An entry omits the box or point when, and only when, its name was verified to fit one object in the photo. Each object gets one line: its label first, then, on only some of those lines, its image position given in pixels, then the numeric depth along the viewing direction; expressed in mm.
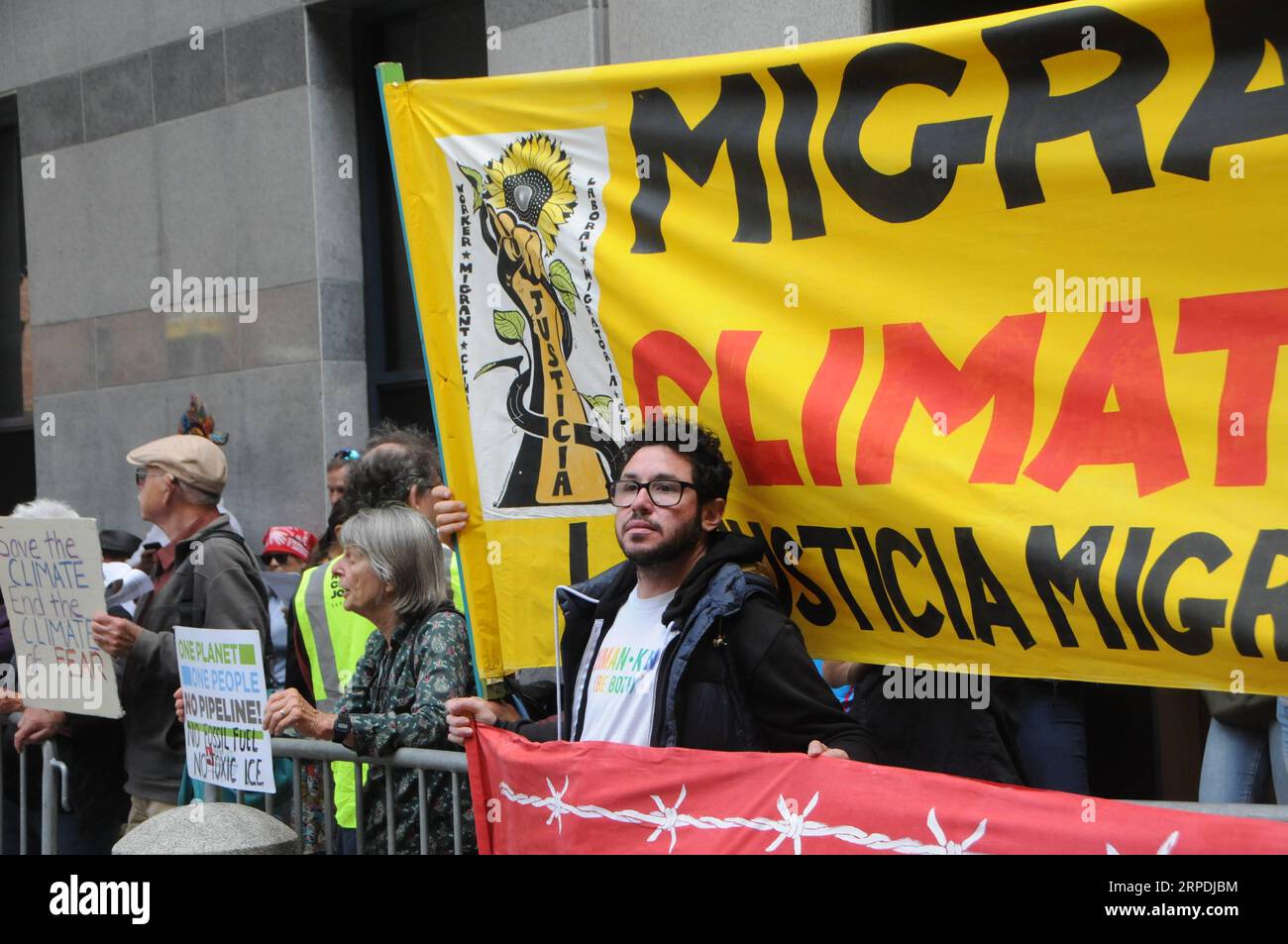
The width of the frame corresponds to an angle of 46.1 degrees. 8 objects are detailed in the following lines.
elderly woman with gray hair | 4609
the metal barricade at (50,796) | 6086
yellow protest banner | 3545
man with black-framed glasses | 3914
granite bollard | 4355
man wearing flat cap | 5508
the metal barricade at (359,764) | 4496
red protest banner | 3219
